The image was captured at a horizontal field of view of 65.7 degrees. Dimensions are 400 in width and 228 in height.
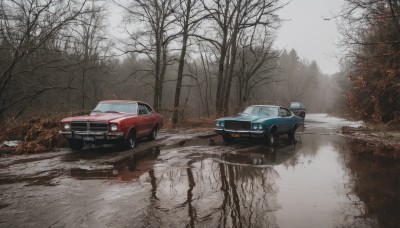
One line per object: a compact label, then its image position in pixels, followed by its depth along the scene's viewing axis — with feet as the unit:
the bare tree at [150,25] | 71.72
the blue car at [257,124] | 37.63
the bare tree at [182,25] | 64.85
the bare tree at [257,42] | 97.24
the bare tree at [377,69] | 49.98
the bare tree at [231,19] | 72.02
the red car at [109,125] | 31.07
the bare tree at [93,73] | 115.03
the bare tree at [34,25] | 46.21
